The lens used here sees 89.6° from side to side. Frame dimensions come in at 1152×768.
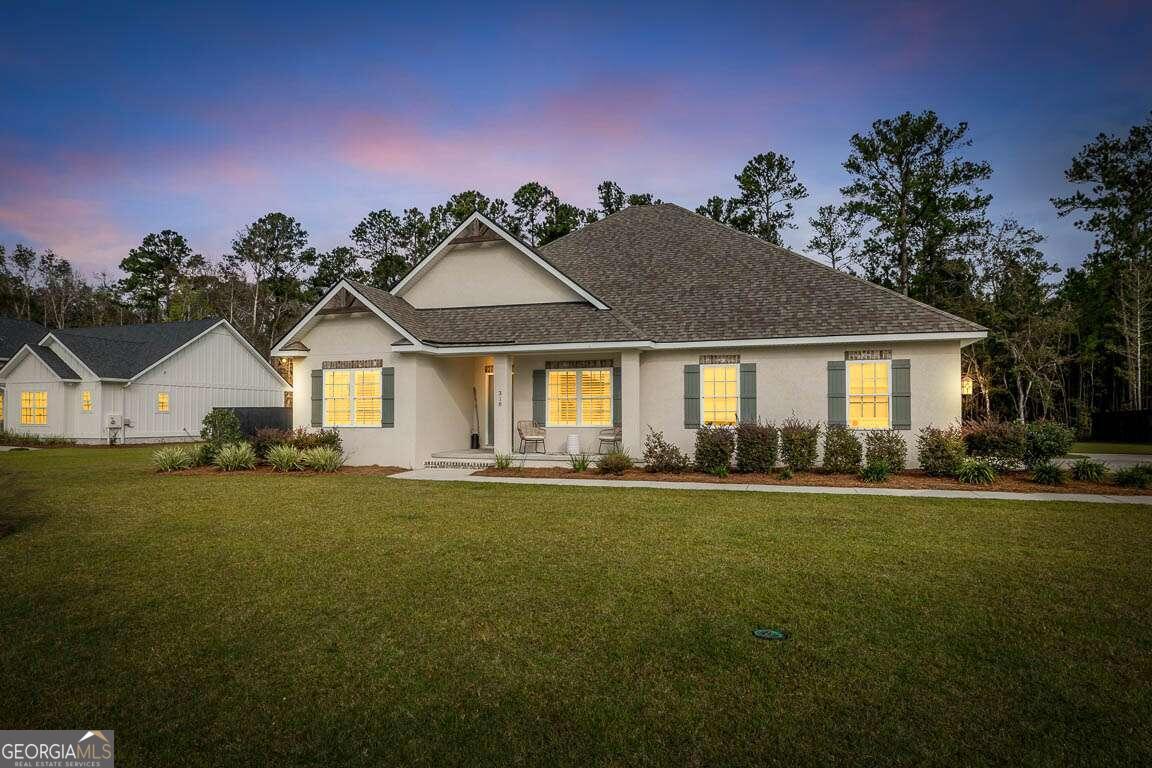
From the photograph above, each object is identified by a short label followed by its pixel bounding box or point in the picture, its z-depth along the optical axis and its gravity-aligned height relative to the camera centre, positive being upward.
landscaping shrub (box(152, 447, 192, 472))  14.80 -1.47
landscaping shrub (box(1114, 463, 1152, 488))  11.25 -1.59
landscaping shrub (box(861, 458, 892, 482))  12.31 -1.58
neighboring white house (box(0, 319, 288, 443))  24.56 +0.96
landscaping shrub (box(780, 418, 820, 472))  13.48 -1.11
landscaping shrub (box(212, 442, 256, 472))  14.97 -1.43
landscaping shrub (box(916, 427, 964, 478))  12.47 -1.19
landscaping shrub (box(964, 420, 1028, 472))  12.45 -0.98
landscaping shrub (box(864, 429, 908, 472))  13.18 -1.19
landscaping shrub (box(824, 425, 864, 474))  13.25 -1.26
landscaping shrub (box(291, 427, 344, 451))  15.26 -1.00
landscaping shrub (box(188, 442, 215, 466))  15.58 -1.40
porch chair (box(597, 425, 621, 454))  15.21 -0.98
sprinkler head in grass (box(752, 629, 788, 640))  4.46 -1.83
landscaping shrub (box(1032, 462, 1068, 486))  11.71 -1.58
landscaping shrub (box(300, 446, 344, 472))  14.33 -1.43
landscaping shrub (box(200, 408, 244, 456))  16.75 -0.74
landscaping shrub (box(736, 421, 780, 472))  13.38 -1.11
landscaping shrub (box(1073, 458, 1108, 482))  11.91 -1.55
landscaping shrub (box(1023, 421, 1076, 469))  12.04 -0.94
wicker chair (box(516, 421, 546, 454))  15.77 -0.88
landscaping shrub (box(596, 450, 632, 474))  13.50 -1.49
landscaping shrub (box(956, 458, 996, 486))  11.86 -1.55
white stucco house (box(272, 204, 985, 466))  14.12 +1.27
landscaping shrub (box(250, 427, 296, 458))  15.66 -0.98
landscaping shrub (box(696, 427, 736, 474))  13.46 -1.16
